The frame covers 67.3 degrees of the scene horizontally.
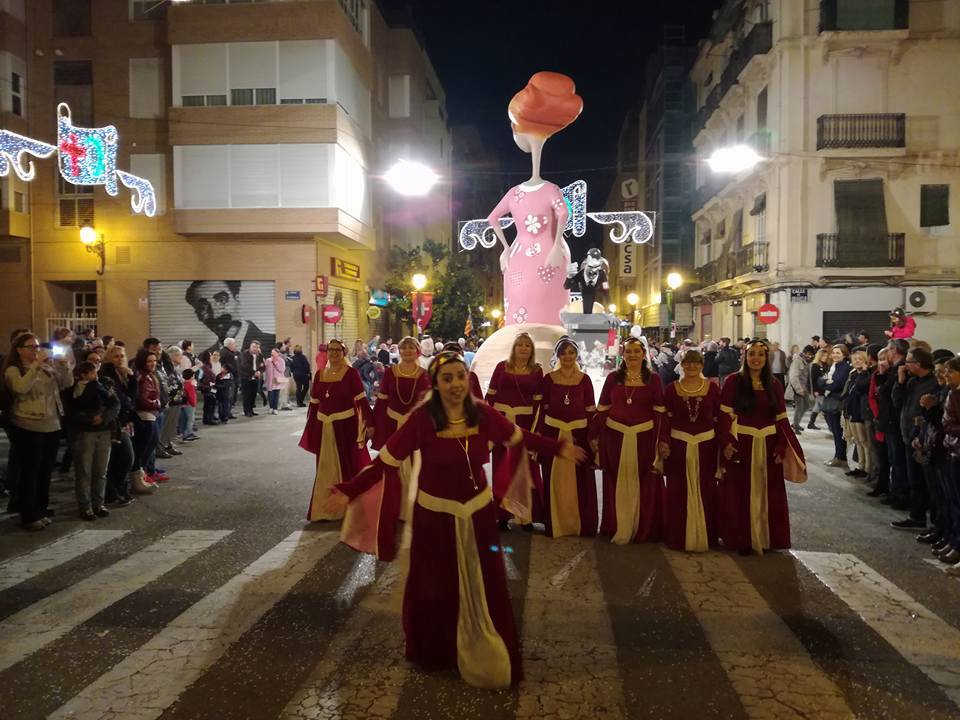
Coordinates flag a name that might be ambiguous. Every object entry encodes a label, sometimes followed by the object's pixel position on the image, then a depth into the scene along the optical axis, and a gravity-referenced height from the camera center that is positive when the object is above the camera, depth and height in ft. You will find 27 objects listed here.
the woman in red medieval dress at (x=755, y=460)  20.03 -3.15
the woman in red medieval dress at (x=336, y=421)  24.04 -2.41
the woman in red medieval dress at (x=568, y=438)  21.74 -2.76
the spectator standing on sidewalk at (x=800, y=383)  43.01 -2.18
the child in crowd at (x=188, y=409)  40.55 -3.40
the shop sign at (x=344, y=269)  83.10 +9.64
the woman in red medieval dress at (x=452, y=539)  12.78 -3.42
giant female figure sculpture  35.78 +6.60
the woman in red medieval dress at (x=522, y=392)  22.48 -1.39
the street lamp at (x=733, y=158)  45.06 +12.06
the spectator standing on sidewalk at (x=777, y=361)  52.54 -1.05
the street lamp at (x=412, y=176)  48.06 +11.72
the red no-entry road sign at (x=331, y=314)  71.05 +3.50
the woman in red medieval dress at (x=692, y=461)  20.16 -3.22
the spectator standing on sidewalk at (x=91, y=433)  23.77 -2.76
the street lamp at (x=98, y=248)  74.64 +10.70
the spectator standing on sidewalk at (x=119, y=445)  26.27 -3.45
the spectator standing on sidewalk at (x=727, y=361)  50.49 -0.99
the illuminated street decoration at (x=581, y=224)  50.24 +9.69
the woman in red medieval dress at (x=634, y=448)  20.85 -2.91
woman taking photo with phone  22.86 -2.18
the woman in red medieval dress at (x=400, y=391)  23.50 -1.38
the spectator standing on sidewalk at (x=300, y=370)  60.54 -1.72
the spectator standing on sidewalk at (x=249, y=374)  53.88 -1.81
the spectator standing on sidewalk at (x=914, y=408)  22.33 -1.94
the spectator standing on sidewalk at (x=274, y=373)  55.26 -1.79
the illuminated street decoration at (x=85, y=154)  43.34 +12.02
